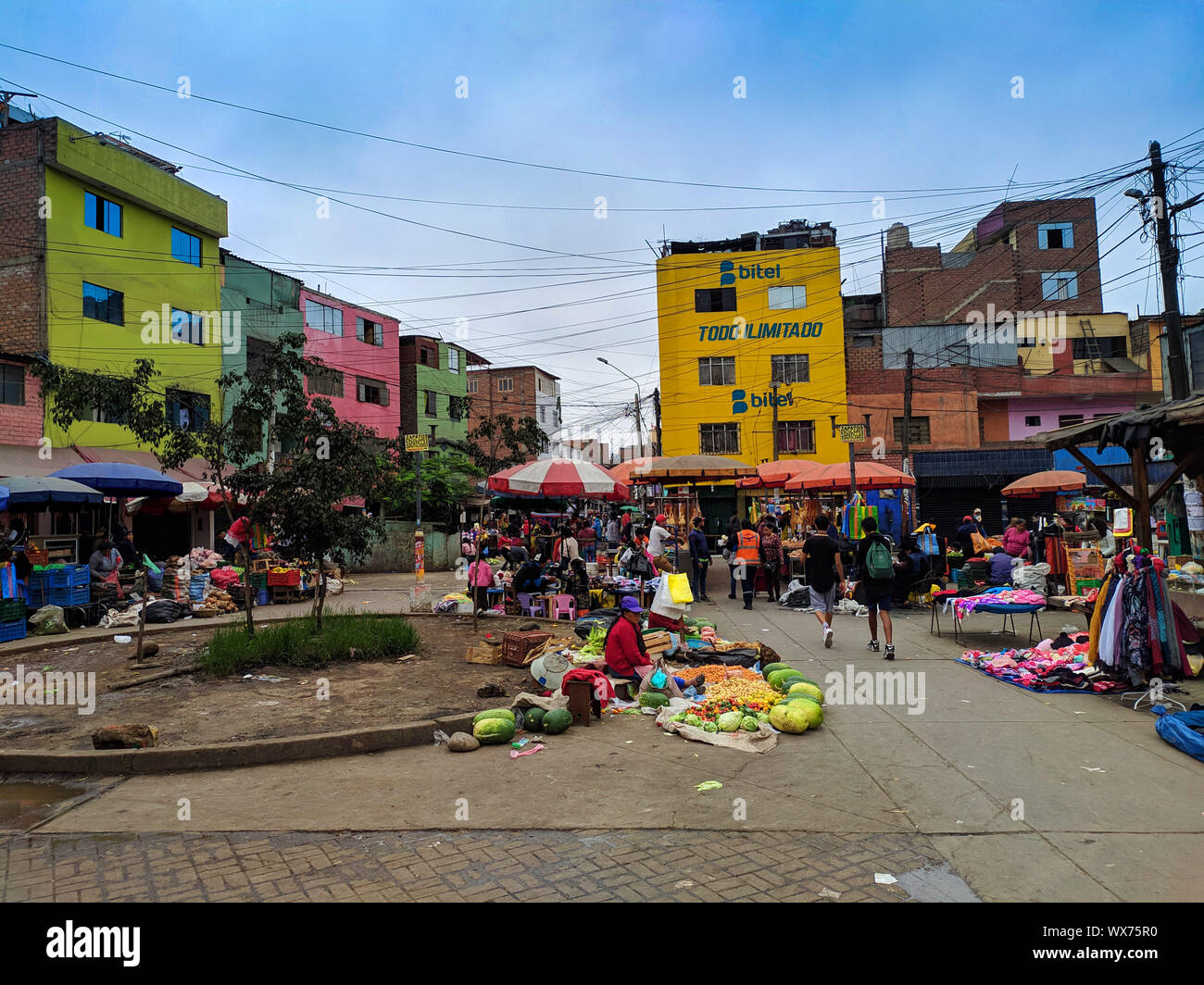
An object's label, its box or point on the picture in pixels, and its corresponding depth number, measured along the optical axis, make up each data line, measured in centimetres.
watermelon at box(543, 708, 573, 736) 732
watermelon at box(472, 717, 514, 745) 700
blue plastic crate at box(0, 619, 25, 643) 1342
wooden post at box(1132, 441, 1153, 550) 1029
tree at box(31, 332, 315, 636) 1004
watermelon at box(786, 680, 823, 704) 784
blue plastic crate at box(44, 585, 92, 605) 1516
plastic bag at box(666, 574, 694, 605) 967
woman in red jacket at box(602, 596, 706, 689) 858
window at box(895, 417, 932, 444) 4188
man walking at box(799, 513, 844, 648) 1198
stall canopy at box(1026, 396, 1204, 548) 929
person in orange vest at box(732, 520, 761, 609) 1716
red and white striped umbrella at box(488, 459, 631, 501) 1512
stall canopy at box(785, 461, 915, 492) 1883
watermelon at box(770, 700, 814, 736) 708
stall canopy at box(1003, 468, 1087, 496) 2177
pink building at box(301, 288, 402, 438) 3750
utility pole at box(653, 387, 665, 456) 4078
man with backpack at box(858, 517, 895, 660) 1050
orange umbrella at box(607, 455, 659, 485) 1984
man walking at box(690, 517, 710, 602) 1791
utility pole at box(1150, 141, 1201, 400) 1452
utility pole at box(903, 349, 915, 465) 3183
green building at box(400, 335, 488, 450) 4572
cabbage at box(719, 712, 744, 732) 713
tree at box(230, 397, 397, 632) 1012
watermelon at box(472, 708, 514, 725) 726
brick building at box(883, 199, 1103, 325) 4528
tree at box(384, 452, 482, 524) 3312
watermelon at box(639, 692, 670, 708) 808
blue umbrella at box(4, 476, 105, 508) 1366
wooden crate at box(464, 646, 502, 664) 1052
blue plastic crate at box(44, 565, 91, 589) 1508
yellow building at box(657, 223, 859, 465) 4500
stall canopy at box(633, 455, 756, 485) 1916
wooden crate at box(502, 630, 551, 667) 1017
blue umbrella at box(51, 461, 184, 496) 1575
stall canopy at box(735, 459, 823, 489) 2127
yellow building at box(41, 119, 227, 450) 2380
